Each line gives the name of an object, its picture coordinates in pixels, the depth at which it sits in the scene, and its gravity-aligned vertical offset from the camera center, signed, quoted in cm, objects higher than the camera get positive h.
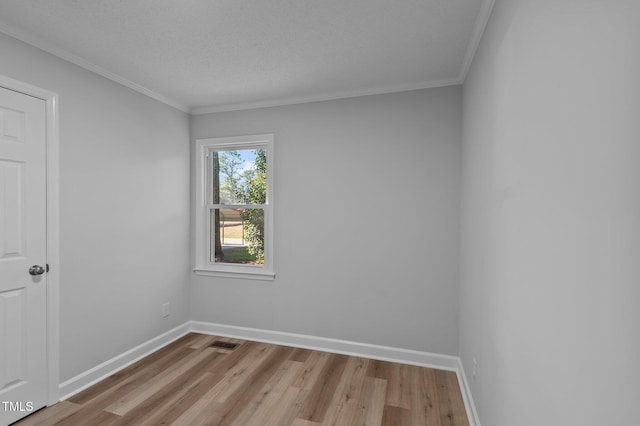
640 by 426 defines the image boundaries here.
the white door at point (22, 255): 202 -31
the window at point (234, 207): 345 +5
